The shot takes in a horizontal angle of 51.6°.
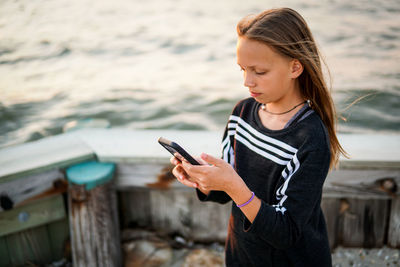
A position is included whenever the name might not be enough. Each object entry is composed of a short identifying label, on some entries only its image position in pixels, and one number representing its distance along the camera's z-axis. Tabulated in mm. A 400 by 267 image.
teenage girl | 1435
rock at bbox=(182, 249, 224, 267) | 2842
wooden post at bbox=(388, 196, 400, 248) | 2686
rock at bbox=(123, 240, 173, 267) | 2881
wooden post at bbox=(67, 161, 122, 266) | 2465
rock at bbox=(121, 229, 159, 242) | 2918
